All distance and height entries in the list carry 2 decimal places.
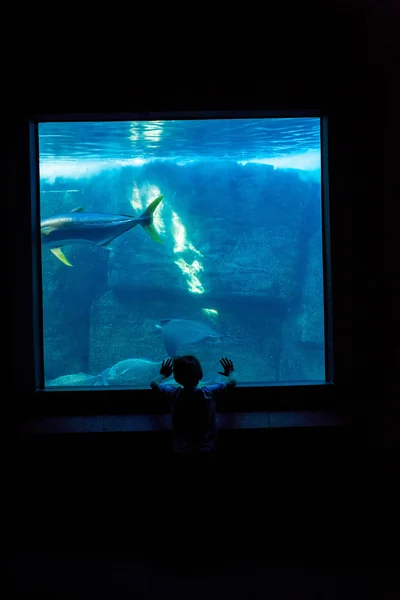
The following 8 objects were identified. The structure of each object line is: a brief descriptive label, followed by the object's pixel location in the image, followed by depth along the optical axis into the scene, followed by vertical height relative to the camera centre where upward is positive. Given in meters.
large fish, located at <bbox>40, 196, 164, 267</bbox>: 5.18 +0.97
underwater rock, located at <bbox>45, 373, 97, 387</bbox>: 9.15 -1.62
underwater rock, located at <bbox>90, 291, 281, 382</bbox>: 13.46 -0.99
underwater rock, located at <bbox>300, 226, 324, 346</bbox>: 14.38 -0.13
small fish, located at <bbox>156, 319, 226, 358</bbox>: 8.59 -0.56
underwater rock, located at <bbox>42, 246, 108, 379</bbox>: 15.03 +0.06
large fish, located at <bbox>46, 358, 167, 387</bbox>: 8.09 -1.29
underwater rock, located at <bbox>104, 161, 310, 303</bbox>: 13.99 +2.01
